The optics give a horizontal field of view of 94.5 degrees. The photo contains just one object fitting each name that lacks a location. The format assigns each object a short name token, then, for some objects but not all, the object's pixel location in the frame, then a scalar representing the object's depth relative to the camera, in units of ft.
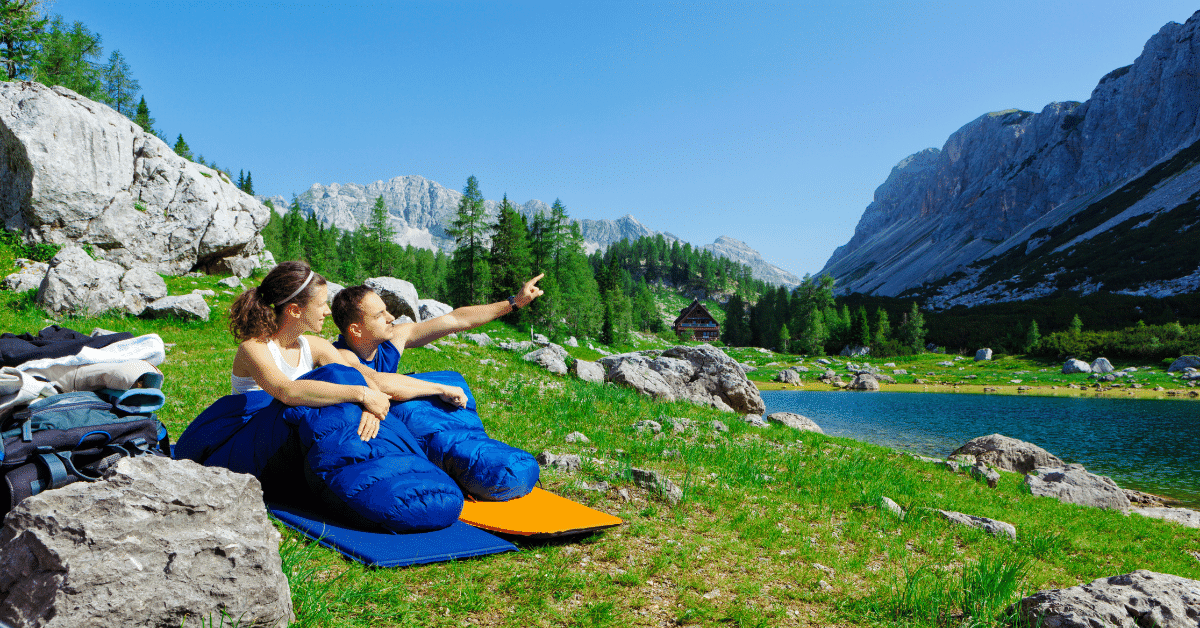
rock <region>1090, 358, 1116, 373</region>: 196.34
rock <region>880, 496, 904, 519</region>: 22.18
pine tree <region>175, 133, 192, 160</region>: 254.08
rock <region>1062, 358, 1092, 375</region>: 199.68
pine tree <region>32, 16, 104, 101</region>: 168.82
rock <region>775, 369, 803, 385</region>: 203.82
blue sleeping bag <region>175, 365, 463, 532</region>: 14.89
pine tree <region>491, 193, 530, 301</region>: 175.94
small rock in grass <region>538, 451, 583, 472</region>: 24.30
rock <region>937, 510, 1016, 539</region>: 22.18
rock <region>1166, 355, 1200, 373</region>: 185.37
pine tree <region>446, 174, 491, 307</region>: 175.73
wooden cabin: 378.32
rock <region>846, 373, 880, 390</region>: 184.03
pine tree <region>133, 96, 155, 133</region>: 239.30
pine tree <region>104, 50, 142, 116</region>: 225.74
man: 18.43
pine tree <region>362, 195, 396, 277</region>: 207.82
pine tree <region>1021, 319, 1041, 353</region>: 248.32
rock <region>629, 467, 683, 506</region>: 20.61
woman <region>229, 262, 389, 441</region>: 15.14
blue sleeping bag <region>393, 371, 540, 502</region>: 18.16
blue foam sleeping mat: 13.48
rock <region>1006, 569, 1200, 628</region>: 11.35
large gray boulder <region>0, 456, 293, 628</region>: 8.18
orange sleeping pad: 15.85
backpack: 10.91
